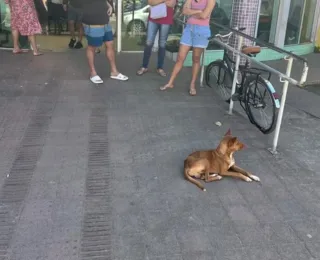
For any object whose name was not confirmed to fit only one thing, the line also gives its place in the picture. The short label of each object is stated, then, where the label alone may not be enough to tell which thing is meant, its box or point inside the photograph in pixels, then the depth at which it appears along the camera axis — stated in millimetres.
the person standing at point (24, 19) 6945
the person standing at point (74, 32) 7977
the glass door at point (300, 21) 8703
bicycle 4203
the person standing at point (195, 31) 4961
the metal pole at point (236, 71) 4711
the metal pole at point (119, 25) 7767
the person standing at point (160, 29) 5715
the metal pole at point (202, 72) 5957
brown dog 3392
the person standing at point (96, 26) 5312
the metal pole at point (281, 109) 3742
